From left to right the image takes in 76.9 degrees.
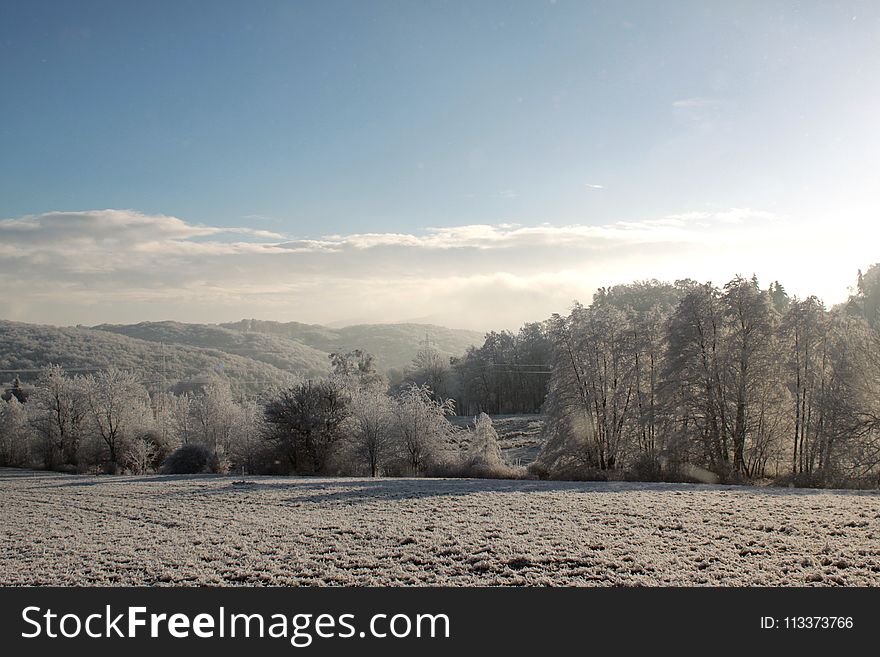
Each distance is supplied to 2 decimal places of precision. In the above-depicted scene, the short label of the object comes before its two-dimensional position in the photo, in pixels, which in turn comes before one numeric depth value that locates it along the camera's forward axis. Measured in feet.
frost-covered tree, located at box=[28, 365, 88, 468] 195.93
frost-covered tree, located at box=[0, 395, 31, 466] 205.77
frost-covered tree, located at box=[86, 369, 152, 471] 194.39
